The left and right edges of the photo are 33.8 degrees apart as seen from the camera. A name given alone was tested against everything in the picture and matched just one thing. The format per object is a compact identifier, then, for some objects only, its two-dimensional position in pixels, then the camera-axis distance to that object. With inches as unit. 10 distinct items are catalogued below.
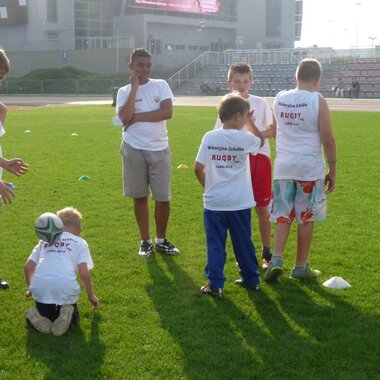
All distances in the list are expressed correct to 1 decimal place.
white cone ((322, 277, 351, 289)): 209.3
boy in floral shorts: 201.5
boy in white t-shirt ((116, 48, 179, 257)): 237.3
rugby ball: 172.4
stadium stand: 1856.5
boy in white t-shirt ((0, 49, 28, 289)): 186.2
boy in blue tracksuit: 194.9
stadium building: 2335.1
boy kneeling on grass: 173.0
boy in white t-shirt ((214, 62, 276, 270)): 225.6
